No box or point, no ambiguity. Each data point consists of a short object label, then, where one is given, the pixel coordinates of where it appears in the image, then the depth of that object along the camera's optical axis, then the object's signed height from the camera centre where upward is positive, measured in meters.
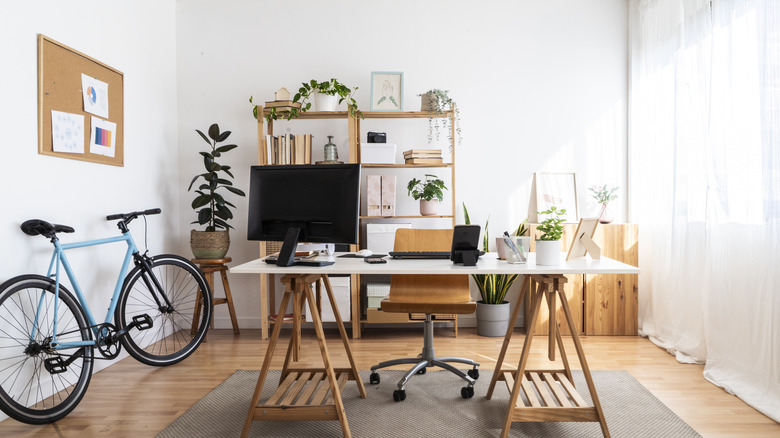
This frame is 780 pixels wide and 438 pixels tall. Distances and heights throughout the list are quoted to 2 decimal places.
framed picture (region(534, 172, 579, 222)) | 4.12 +0.17
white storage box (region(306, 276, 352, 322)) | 3.88 -0.67
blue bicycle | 2.49 -0.66
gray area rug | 2.26 -0.97
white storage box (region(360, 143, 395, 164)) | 3.93 +0.46
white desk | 2.12 -0.31
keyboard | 2.55 -0.22
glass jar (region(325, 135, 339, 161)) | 3.94 +0.47
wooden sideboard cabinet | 3.87 -0.62
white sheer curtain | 2.54 +0.15
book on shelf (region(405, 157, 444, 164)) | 3.88 +0.39
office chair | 2.70 -0.48
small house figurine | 3.89 +0.90
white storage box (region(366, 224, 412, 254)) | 3.96 -0.20
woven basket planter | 3.84 -0.25
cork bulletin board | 2.77 +0.63
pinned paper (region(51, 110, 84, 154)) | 2.83 +0.45
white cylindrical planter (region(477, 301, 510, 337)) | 3.91 -0.83
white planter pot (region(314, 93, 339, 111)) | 3.94 +0.85
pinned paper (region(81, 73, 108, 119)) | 3.07 +0.72
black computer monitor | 2.33 +0.04
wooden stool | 3.84 -0.45
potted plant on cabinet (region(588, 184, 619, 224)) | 3.93 +0.11
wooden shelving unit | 3.91 +0.44
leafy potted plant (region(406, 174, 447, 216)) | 3.91 +0.13
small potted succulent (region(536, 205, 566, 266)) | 2.25 -0.14
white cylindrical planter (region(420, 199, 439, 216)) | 3.96 +0.04
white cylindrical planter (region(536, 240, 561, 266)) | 2.24 -0.18
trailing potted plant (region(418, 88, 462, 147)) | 3.89 +0.84
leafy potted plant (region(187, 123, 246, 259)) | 3.85 +0.00
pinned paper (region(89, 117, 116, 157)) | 3.15 +0.47
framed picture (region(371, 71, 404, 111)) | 4.04 +0.97
